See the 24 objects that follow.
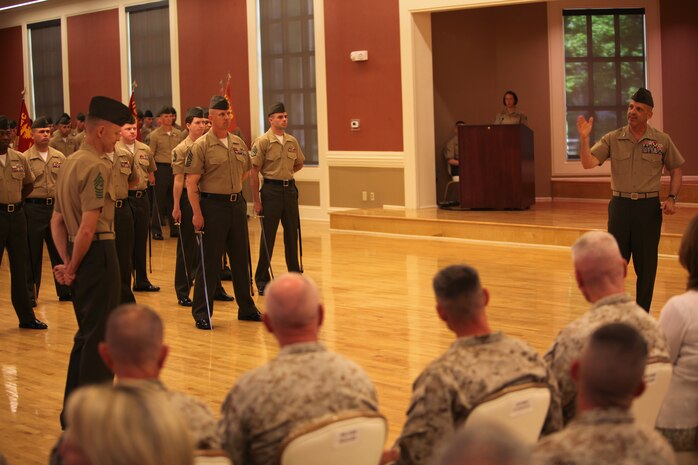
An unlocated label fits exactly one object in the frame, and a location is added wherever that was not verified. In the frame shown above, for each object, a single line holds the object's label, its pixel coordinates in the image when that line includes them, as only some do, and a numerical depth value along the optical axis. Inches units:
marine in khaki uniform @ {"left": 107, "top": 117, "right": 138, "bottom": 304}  286.5
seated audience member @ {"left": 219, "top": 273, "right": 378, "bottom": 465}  106.0
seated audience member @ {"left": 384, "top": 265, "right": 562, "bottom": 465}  111.3
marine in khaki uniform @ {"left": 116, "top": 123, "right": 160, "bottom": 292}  337.1
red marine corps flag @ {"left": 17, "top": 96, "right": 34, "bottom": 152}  406.3
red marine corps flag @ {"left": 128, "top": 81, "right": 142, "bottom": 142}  437.0
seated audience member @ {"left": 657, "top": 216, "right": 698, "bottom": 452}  138.9
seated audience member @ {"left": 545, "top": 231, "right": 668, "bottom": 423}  128.1
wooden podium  482.3
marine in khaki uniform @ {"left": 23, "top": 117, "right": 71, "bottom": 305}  307.0
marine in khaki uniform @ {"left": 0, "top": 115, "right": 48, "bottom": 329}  278.4
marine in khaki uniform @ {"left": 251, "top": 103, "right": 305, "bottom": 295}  331.0
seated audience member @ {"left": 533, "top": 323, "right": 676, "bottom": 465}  88.0
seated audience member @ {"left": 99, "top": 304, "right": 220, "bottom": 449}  105.5
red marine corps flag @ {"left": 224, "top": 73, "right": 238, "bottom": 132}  587.5
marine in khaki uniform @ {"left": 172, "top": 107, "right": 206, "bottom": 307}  320.2
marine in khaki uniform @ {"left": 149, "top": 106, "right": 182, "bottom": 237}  503.5
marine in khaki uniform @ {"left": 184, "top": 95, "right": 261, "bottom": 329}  275.3
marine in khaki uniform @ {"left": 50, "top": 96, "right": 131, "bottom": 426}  185.9
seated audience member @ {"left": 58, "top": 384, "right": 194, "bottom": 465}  69.5
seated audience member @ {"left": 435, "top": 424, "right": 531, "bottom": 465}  59.9
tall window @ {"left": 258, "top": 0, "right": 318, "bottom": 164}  567.2
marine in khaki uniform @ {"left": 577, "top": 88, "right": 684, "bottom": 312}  256.4
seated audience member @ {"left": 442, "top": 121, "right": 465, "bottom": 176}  528.7
